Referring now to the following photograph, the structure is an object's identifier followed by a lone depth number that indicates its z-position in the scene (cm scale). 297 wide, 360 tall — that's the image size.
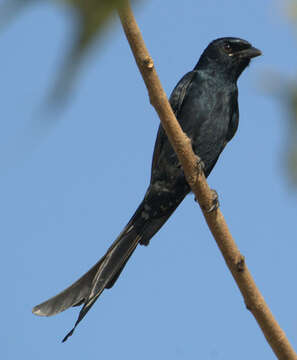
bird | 848
